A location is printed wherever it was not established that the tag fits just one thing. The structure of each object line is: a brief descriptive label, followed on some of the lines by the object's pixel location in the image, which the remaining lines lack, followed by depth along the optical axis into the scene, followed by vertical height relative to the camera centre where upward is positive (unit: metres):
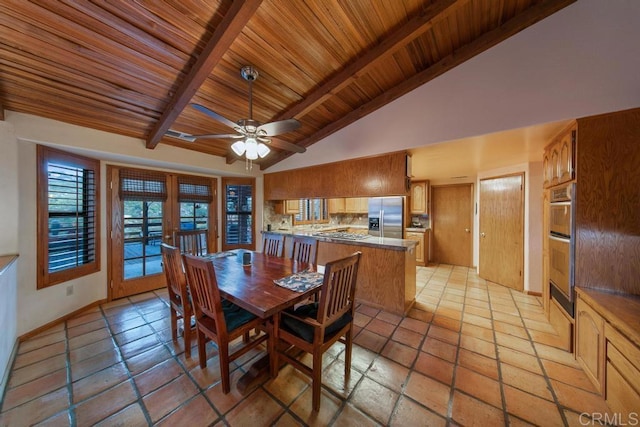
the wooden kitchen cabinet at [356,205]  5.40 +0.19
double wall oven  1.94 -0.30
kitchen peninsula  2.79 -0.79
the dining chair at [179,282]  1.94 -0.66
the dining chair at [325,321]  1.45 -0.83
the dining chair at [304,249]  2.55 -0.46
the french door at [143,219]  3.24 -0.12
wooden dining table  1.46 -0.60
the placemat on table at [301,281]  1.70 -0.58
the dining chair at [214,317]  1.53 -0.85
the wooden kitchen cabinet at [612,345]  1.27 -0.90
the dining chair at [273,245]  2.97 -0.46
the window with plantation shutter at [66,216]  2.47 -0.06
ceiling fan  1.92 +0.76
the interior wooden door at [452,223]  5.00 -0.25
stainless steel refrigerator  4.52 -0.10
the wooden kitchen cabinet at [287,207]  4.83 +0.12
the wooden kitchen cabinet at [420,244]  5.02 -0.72
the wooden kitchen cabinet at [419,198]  5.12 +0.36
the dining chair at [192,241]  2.84 -0.40
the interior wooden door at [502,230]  3.50 -0.29
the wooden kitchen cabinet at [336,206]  5.52 +0.17
